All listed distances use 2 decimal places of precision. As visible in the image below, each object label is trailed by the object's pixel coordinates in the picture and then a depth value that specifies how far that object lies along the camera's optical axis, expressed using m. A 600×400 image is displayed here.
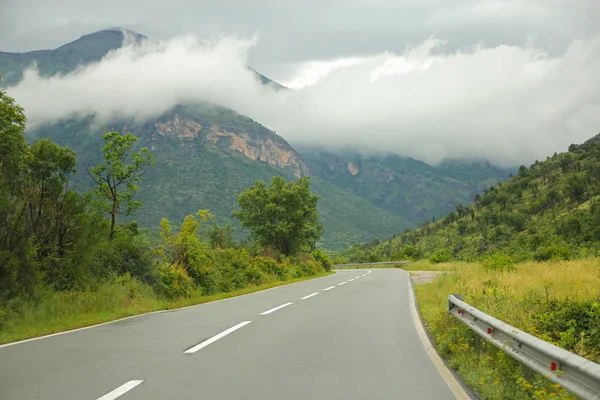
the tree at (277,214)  51.25
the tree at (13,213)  12.35
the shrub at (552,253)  31.02
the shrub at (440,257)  61.09
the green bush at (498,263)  23.74
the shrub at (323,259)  57.12
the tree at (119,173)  17.81
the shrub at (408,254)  81.93
